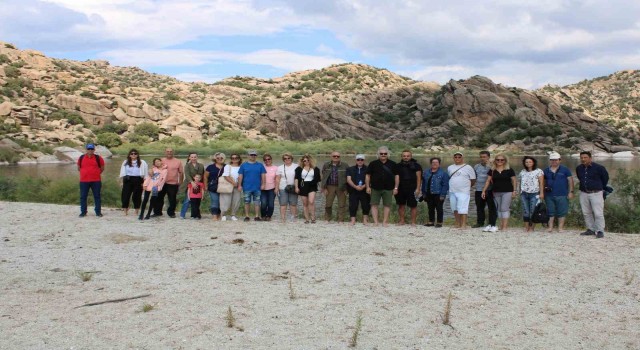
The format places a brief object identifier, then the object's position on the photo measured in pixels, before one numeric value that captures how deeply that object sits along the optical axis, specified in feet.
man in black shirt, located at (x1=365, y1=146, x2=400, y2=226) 42.75
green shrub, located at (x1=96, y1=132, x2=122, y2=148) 200.64
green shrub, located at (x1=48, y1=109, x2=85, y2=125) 206.18
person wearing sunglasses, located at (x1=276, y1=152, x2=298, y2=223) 44.86
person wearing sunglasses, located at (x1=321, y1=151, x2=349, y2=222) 44.80
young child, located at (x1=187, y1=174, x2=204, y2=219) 45.14
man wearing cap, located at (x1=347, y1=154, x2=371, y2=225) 43.73
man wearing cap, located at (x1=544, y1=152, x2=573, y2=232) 39.83
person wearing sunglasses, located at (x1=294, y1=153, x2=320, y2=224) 44.42
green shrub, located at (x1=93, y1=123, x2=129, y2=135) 214.05
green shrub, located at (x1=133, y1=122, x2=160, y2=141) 214.48
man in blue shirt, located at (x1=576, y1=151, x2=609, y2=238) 38.45
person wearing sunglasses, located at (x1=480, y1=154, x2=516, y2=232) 40.42
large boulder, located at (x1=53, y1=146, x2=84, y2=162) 165.68
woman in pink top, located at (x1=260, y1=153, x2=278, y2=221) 44.96
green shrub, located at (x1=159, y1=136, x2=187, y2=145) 209.38
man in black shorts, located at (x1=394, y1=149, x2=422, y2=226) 42.91
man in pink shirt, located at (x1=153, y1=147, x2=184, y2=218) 45.55
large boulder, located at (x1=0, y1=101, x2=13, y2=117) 189.16
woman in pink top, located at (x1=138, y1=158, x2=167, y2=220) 45.29
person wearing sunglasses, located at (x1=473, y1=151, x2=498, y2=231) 41.50
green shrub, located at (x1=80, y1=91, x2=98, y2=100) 226.38
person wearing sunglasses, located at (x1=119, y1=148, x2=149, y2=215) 46.06
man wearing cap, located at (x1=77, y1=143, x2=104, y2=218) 46.06
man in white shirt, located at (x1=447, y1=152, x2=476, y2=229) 42.04
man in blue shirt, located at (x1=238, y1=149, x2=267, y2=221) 44.24
